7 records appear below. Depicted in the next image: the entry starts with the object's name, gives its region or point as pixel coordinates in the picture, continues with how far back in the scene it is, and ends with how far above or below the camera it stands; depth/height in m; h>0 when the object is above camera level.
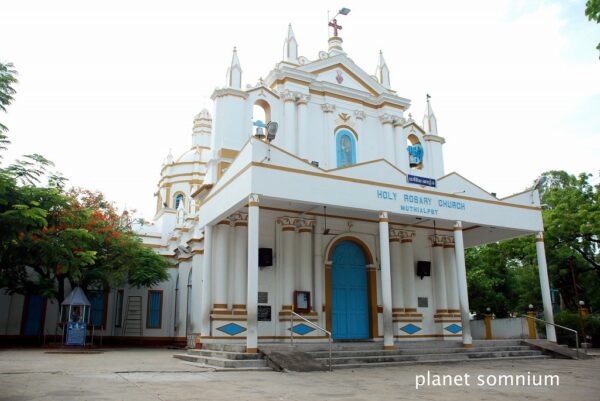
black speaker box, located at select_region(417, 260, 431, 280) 18.44 +1.54
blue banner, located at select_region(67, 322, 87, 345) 19.45 -0.66
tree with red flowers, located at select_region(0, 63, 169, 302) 14.83 +2.40
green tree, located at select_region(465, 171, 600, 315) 24.92 +2.80
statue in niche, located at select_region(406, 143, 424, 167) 18.47 +5.57
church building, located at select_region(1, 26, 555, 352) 14.10 +2.99
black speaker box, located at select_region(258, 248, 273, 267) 15.73 +1.70
